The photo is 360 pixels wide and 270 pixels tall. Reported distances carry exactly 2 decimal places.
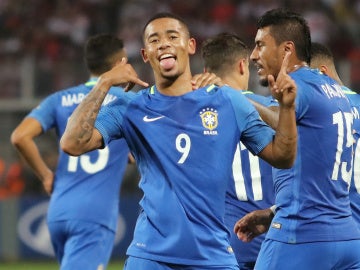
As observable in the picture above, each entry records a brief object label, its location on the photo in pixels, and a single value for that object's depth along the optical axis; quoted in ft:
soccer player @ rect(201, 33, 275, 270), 47.06
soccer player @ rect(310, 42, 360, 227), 44.75
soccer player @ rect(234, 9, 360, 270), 37.99
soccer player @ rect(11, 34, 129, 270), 53.88
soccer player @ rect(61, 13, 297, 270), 35.09
